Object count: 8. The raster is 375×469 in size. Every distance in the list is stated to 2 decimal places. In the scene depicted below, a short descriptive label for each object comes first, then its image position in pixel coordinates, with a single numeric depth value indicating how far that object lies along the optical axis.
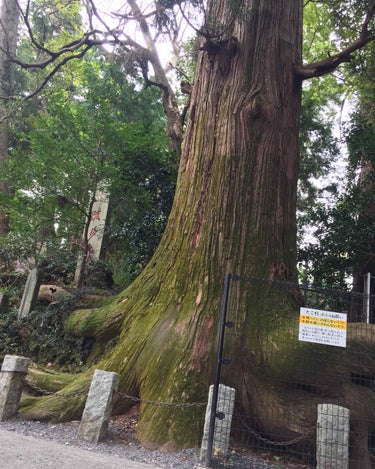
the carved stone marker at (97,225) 9.05
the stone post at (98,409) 4.05
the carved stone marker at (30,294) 7.89
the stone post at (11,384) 4.51
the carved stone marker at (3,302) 8.45
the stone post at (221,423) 3.74
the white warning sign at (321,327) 4.00
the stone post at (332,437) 3.72
